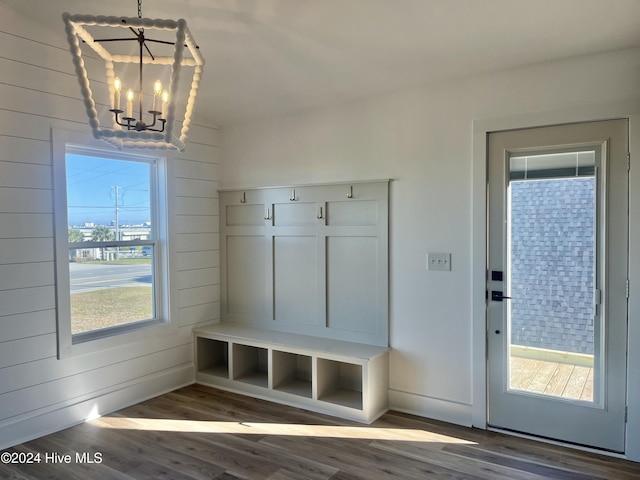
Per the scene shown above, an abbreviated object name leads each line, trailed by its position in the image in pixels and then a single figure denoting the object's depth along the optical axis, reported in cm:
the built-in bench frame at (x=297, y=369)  345
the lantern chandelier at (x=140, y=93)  182
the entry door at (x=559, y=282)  284
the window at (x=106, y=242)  329
